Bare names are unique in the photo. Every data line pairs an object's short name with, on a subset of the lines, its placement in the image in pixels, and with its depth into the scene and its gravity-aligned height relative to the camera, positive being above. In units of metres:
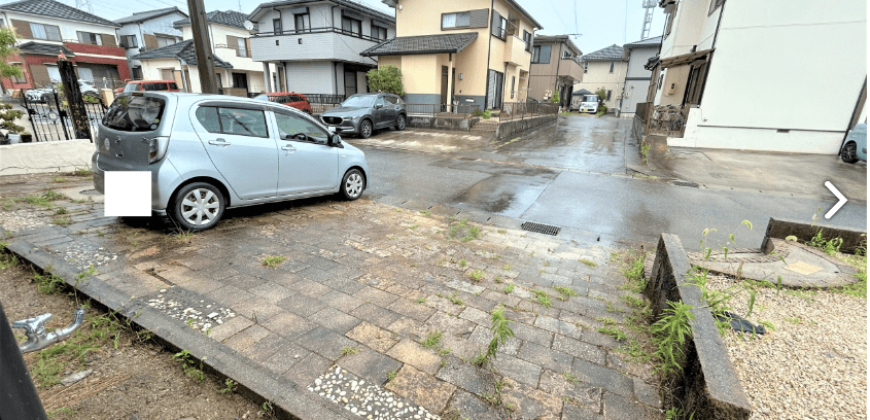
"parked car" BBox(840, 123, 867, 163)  11.05 -1.13
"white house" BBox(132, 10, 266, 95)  28.43 +1.87
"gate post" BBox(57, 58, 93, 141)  6.86 -0.36
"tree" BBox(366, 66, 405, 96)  20.08 +0.57
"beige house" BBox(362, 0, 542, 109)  19.94 +2.29
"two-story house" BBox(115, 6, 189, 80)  34.50 +4.52
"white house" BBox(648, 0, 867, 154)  11.83 +0.83
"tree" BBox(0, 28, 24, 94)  7.17 +0.49
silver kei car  4.12 -0.75
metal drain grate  5.61 -1.91
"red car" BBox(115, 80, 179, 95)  20.09 -0.13
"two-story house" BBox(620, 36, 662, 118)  31.59 +2.28
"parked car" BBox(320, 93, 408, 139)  14.51 -0.94
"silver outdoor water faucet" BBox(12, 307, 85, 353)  1.21 -0.82
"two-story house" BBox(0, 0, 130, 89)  28.58 +3.01
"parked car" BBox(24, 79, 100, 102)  22.73 -0.64
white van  36.11 -0.62
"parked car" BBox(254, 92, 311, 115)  17.33 -0.55
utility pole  6.34 +0.67
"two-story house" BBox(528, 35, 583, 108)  34.00 +2.63
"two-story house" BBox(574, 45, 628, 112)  39.06 +2.61
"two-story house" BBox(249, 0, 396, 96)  22.06 +2.75
